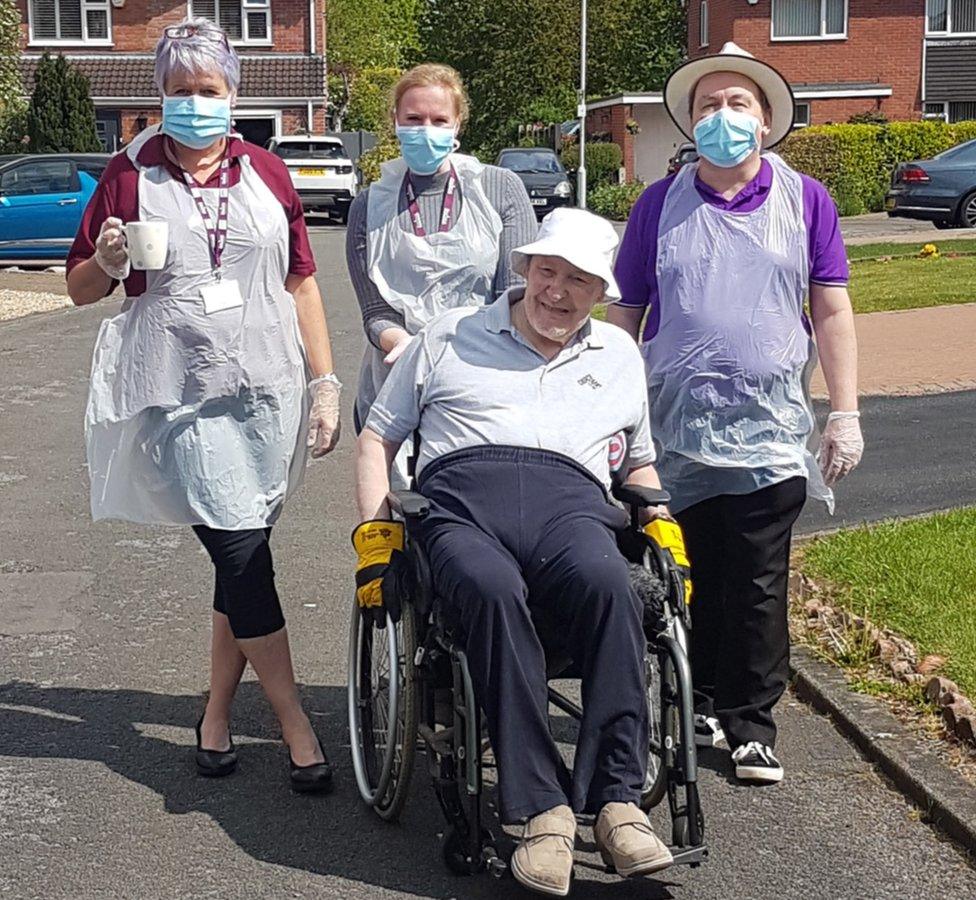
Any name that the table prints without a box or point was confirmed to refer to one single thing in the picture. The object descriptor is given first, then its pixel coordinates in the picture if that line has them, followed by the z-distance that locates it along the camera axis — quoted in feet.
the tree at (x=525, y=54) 197.67
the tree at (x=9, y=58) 107.76
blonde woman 17.54
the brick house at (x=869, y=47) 157.99
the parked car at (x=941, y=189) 93.45
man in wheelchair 13.62
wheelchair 13.80
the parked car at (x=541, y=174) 125.59
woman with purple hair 16.16
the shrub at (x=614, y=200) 127.13
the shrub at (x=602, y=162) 157.38
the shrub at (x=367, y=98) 241.96
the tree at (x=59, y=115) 141.08
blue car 83.97
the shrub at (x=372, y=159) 155.84
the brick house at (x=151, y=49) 167.43
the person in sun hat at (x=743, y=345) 16.53
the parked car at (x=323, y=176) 128.67
